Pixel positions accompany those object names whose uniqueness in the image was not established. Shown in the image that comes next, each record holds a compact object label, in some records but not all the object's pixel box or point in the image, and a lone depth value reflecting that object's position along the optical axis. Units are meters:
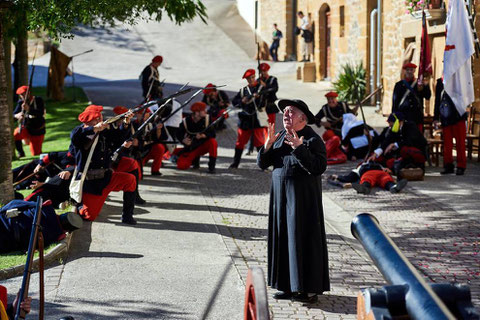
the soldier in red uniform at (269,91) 15.30
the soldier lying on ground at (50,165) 12.10
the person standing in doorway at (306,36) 31.84
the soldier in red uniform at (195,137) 14.86
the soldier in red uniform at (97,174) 10.07
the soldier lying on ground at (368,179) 12.45
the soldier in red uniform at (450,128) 13.67
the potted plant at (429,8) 16.48
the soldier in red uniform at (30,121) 16.36
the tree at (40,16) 10.55
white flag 13.66
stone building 17.20
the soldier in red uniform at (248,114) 15.09
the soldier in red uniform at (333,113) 15.88
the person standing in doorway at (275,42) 36.22
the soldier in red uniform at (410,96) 14.23
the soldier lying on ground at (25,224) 8.76
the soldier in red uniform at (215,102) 18.00
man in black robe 7.07
